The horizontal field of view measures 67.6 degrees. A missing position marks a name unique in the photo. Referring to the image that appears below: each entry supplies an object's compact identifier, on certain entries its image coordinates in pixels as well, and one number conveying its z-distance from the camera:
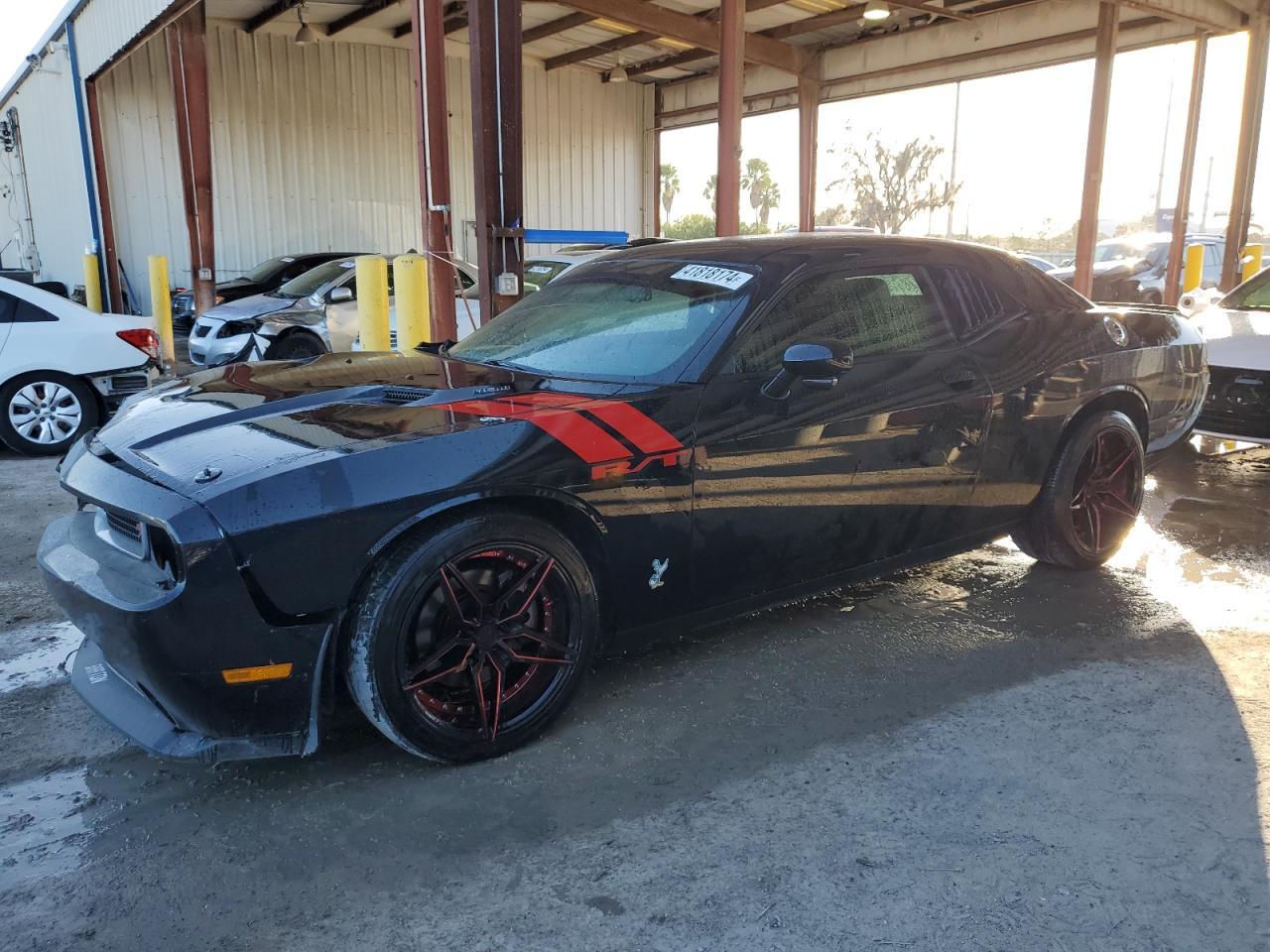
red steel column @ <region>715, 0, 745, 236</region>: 10.01
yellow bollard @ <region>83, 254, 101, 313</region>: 15.32
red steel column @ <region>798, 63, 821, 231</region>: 17.22
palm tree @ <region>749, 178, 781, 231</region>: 61.59
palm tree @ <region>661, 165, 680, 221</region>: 62.34
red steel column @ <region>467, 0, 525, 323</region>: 6.31
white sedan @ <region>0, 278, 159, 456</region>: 6.88
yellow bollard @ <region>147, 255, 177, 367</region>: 12.86
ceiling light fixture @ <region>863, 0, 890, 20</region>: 13.09
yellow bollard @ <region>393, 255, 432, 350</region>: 6.36
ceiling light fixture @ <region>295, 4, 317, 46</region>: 15.30
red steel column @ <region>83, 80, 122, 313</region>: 15.02
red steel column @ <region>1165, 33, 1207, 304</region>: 13.07
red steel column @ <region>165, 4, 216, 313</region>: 12.66
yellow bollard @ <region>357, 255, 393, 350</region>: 6.95
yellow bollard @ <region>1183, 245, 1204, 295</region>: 13.78
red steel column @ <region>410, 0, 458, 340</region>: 6.60
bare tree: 47.19
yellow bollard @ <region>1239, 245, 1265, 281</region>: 12.87
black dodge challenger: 2.34
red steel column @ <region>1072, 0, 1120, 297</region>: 12.13
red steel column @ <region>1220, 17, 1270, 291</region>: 12.84
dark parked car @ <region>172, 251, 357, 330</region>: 13.11
